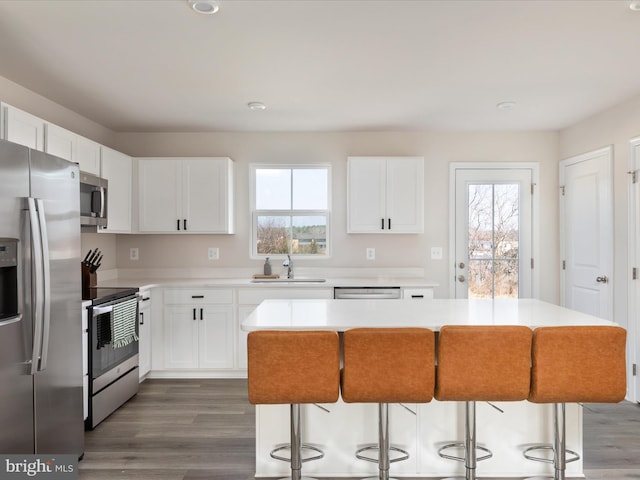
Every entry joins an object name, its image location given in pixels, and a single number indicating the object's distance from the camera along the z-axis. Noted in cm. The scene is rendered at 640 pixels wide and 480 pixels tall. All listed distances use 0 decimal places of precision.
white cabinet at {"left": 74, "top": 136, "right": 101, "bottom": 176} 333
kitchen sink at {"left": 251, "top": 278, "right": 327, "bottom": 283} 414
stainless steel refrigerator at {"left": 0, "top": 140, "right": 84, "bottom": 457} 196
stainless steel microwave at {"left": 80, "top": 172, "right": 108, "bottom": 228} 315
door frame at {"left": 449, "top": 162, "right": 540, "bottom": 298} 455
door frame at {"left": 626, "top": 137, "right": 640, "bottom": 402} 340
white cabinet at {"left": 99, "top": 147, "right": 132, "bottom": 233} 379
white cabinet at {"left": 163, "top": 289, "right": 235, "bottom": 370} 399
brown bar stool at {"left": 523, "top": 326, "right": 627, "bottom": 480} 187
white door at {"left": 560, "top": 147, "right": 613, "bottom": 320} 374
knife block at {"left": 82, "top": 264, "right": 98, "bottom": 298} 310
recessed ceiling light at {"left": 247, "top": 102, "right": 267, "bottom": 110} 358
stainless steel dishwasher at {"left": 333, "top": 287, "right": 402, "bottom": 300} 396
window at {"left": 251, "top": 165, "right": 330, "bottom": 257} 462
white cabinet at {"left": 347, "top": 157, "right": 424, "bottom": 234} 431
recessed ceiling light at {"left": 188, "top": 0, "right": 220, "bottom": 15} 201
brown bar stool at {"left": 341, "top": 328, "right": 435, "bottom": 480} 188
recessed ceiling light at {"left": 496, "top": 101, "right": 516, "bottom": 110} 359
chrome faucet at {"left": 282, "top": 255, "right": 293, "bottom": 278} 443
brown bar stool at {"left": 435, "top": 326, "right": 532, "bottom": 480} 189
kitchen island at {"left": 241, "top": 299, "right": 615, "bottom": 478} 231
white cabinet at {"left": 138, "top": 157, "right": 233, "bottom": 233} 429
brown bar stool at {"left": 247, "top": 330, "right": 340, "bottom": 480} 187
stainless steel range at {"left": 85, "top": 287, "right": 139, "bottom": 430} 290
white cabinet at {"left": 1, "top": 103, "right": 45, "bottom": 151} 250
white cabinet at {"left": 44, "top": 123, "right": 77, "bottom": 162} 292
